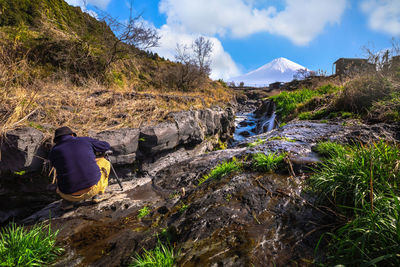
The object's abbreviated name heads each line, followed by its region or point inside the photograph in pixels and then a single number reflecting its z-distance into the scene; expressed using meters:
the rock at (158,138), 4.95
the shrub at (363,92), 5.19
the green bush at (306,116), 6.94
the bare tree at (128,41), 8.64
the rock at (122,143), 4.25
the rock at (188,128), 6.05
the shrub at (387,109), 4.45
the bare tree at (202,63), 15.21
